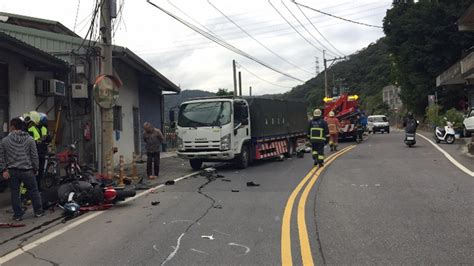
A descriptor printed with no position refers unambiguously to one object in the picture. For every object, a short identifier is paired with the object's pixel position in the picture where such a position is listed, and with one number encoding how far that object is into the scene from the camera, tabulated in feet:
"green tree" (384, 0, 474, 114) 160.35
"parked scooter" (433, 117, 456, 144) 81.46
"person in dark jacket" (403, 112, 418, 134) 76.23
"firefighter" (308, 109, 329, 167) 52.34
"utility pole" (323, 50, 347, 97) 183.83
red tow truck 99.30
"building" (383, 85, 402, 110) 354.76
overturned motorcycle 31.60
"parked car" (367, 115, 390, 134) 145.89
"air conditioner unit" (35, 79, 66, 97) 47.26
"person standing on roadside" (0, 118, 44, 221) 28.66
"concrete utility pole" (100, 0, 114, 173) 42.88
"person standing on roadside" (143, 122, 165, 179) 49.52
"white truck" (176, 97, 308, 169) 52.85
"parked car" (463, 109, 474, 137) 88.27
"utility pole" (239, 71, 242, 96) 161.68
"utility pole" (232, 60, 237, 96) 145.12
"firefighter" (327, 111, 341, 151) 76.64
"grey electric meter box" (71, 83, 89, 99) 52.60
